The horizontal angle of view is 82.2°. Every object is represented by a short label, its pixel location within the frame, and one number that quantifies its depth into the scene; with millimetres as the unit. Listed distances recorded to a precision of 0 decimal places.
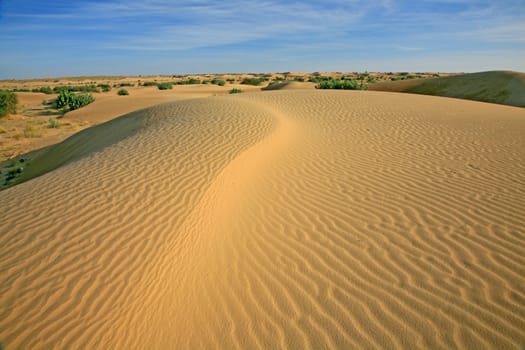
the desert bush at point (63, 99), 21703
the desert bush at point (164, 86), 30750
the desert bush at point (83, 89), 32656
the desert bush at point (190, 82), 41531
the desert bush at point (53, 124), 15891
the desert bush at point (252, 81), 39144
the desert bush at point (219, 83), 36450
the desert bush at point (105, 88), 33550
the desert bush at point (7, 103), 17439
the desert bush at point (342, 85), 24250
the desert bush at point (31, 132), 13906
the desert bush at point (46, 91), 32125
